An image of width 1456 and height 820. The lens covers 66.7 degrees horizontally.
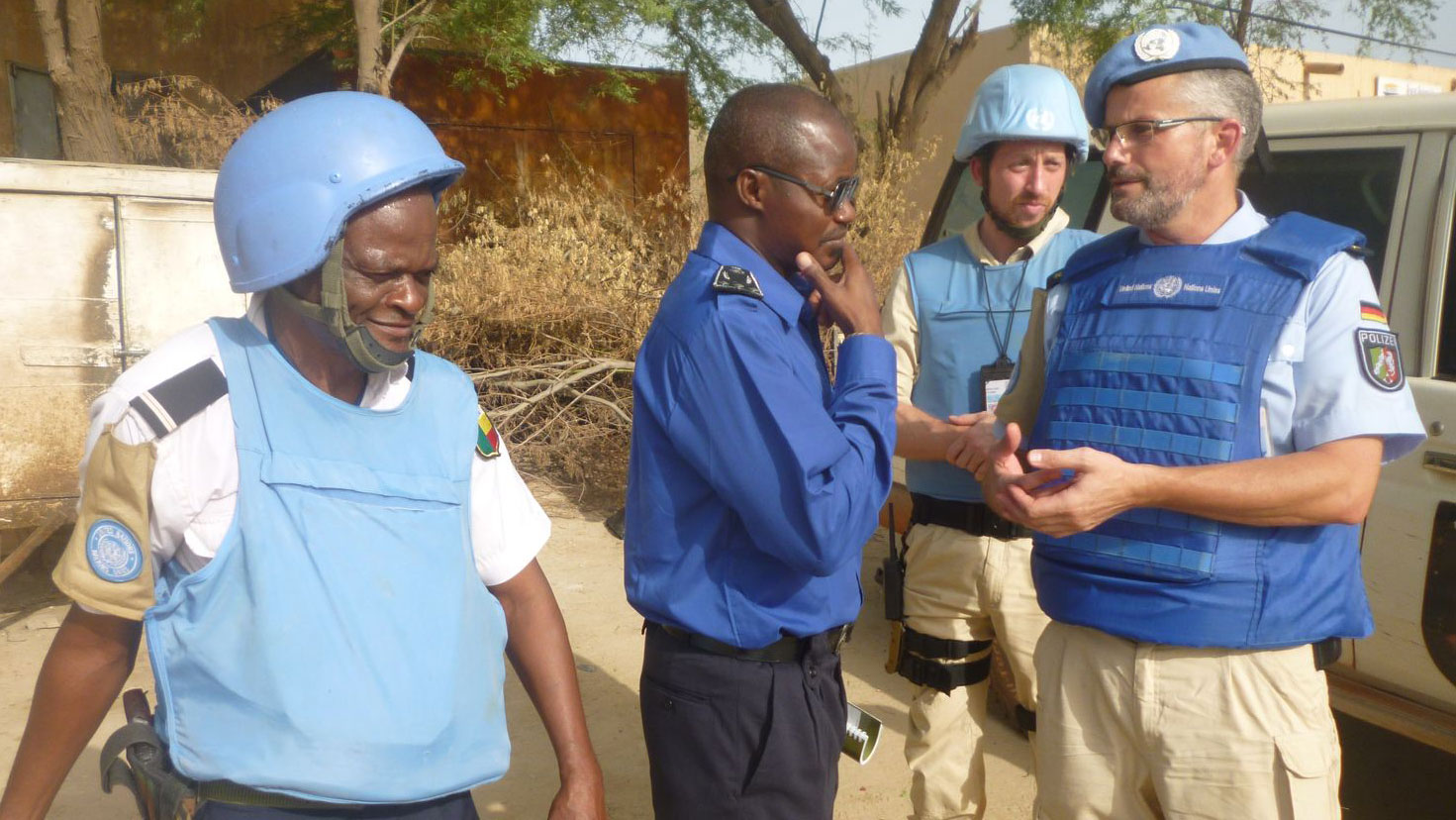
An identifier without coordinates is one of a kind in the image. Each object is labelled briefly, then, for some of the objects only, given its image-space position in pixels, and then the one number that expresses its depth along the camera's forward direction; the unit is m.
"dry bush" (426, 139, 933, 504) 7.53
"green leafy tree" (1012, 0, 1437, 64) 11.39
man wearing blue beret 1.90
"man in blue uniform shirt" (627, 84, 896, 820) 1.83
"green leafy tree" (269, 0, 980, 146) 8.93
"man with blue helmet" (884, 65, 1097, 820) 2.84
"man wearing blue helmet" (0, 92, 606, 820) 1.48
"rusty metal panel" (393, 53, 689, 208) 10.08
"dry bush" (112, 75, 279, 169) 8.48
